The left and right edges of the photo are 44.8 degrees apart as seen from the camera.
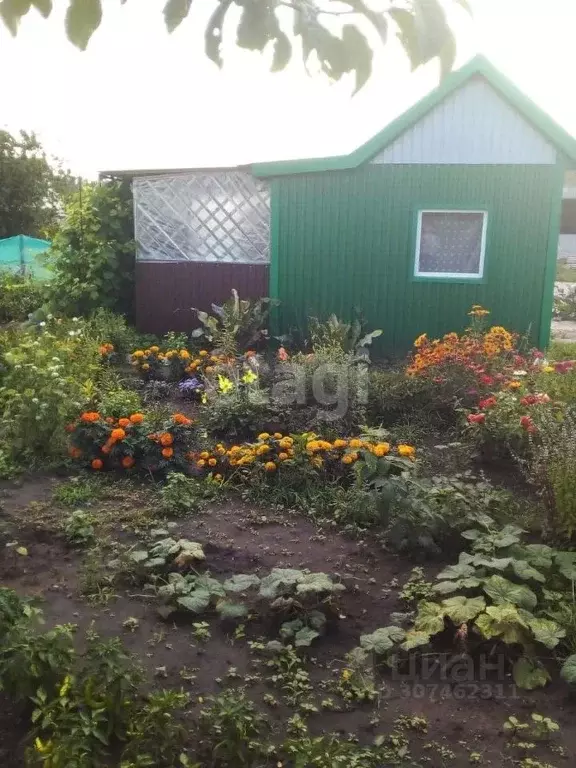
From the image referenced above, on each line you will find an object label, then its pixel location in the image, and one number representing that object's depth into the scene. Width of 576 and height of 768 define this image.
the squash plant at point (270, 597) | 2.94
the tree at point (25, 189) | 20.19
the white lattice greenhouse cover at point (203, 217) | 8.89
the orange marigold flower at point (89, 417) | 4.80
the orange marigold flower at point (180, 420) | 4.86
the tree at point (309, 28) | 1.28
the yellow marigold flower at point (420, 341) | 6.82
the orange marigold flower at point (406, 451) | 4.41
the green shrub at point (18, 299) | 11.34
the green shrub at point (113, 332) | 8.04
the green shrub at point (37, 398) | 4.89
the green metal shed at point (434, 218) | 8.16
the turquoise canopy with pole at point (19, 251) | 16.20
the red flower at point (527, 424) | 4.38
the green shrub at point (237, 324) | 8.11
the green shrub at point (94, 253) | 9.17
